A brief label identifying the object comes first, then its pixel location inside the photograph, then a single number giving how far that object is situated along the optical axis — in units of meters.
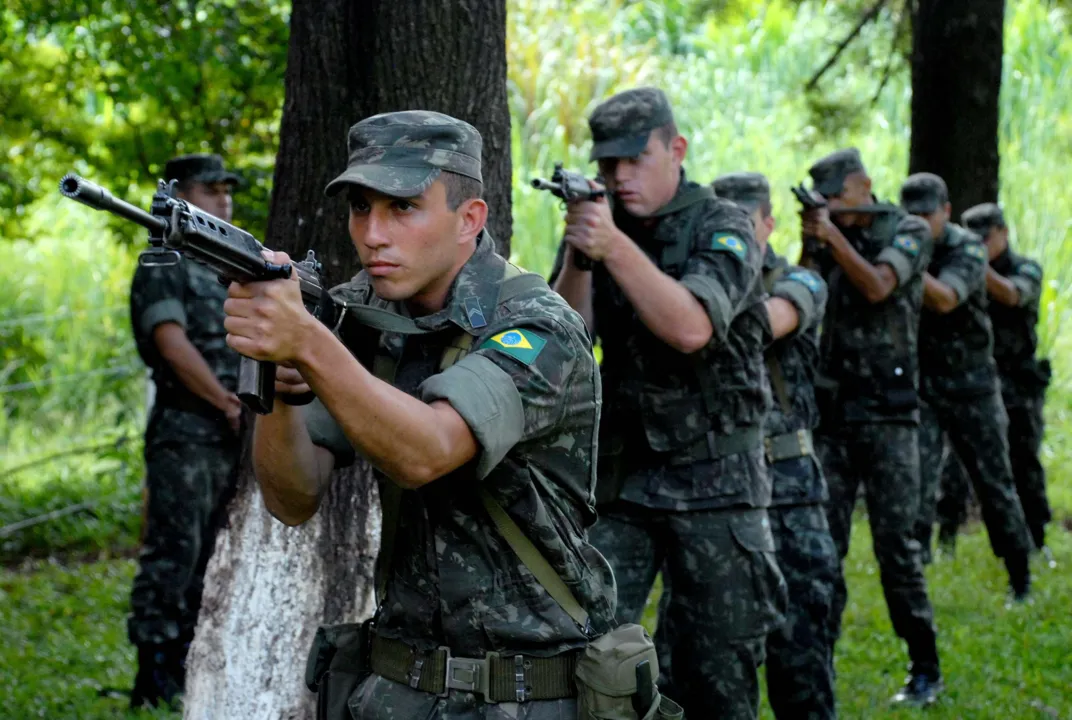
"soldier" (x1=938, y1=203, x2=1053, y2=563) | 9.54
